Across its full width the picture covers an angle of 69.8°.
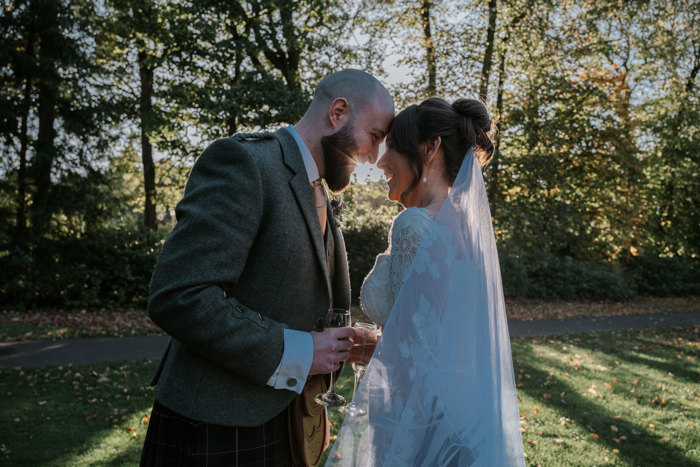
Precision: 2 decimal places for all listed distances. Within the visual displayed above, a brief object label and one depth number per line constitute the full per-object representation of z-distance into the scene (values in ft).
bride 5.94
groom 5.34
